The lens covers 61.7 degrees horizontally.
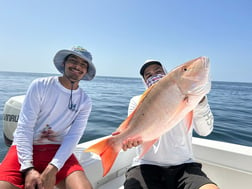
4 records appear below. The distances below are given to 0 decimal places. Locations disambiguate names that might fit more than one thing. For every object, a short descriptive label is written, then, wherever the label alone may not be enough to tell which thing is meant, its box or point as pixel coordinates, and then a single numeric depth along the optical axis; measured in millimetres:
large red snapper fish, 1570
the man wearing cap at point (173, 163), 2041
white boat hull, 2691
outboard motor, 3084
